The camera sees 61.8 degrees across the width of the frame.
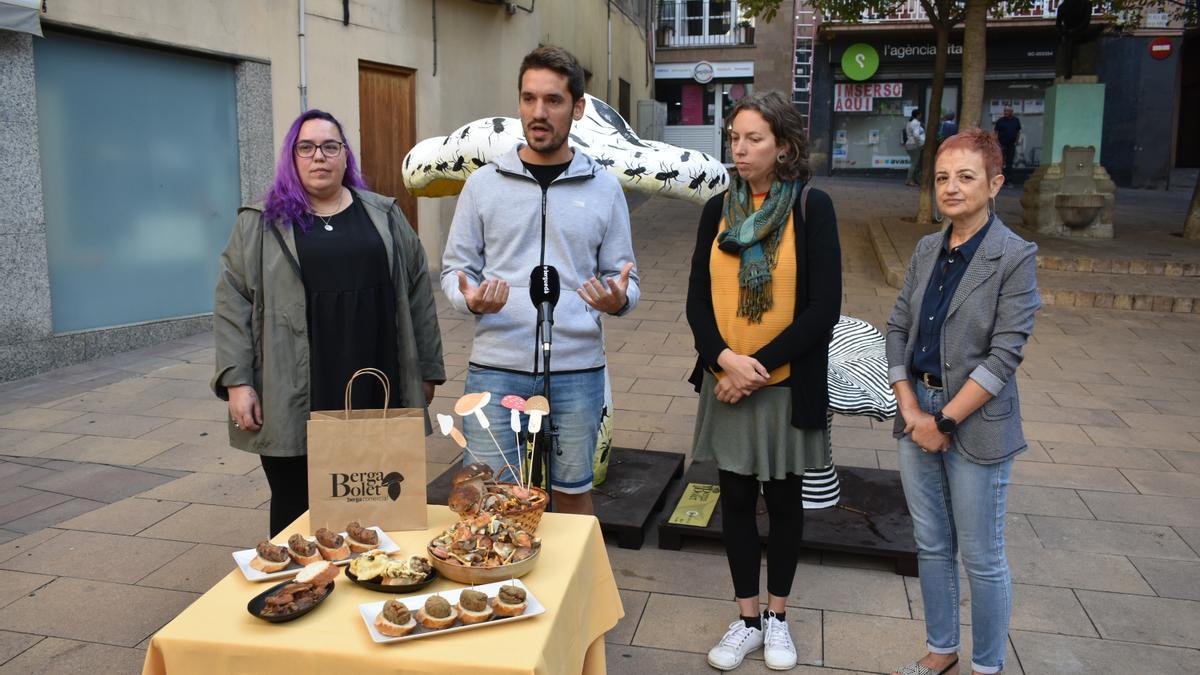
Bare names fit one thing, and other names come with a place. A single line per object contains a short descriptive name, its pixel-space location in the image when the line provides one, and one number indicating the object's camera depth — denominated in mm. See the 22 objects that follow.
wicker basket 2471
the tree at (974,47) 12523
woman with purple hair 3148
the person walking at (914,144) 22469
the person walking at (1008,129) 22359
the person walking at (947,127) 21847
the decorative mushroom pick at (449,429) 2541
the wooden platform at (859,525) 4098
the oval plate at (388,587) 2221
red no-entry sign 22891
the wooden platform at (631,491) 4324
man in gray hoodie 3170
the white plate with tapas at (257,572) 2271
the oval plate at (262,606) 2061
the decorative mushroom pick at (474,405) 2633
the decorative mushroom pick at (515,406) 2635
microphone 2938
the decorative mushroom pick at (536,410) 2648
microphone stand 2830
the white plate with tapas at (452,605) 2008
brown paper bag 2471
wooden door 11359
